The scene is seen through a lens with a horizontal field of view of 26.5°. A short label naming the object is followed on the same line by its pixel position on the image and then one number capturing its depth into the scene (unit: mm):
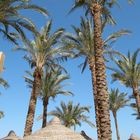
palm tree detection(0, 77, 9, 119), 30269
